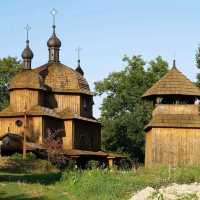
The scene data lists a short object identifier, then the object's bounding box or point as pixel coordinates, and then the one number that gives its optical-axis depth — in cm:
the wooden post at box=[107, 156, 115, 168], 5982
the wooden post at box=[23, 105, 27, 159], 4934
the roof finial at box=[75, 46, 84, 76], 6830
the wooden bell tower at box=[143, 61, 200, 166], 4622
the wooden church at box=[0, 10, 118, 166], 5597
